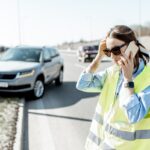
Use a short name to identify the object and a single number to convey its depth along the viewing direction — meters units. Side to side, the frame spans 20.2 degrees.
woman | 2.43
